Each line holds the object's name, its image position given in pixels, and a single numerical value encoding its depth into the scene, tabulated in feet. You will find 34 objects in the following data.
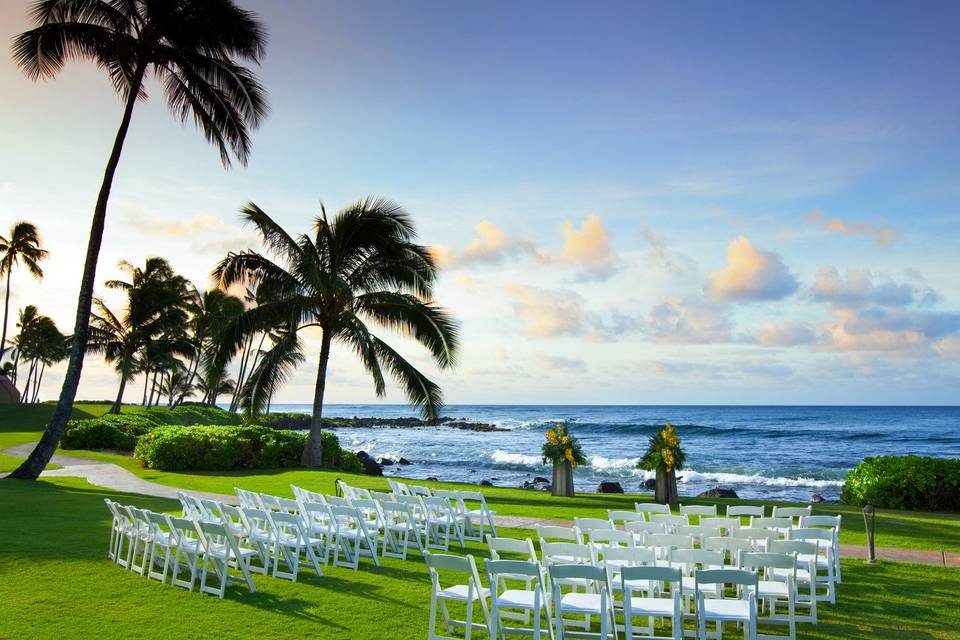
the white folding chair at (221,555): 23.36
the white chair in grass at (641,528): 24.94
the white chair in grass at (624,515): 27.91
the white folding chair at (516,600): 17.58
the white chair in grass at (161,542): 25.07
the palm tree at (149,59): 56.44
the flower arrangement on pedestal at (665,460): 47.55
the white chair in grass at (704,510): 32.76
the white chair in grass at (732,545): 20.82
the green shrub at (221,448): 69.41
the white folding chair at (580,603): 16.87
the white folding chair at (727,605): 16.80
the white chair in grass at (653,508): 39.01
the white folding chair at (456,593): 18.32
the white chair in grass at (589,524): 24.71
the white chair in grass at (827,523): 25.89
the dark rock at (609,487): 79.05
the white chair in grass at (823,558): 23.29
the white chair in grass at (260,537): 25.57
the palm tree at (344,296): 63.57
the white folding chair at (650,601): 16.60
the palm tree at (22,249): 133.28
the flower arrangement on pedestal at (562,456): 52.90
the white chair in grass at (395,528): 30.86
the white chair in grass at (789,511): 31.68
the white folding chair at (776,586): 18.85
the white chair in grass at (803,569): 21.06
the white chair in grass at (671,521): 26.84
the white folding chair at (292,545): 25.68
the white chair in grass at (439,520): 32.40
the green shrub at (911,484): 50.03
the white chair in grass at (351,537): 27.58
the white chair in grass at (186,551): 23.67
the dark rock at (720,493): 74.02
